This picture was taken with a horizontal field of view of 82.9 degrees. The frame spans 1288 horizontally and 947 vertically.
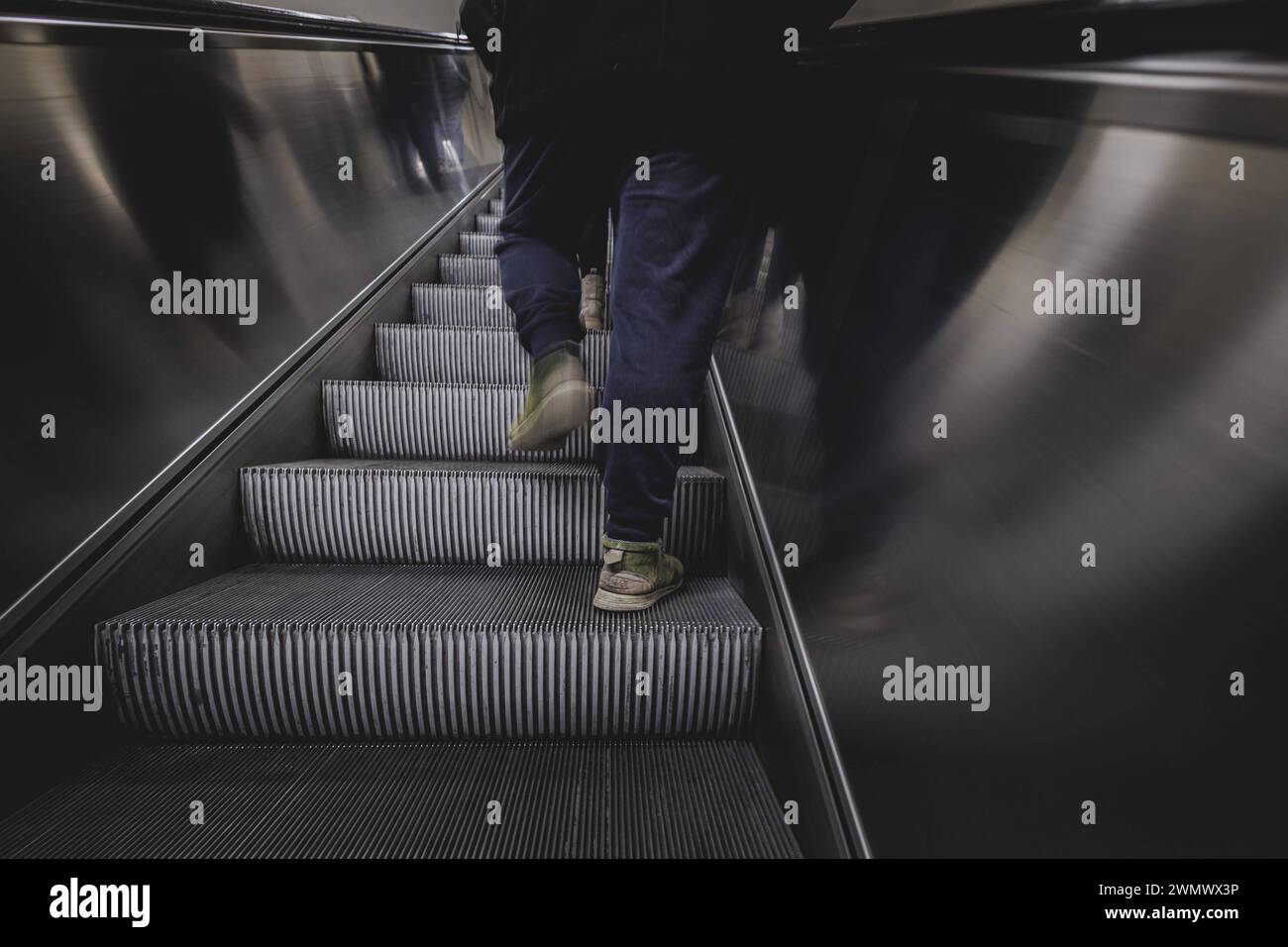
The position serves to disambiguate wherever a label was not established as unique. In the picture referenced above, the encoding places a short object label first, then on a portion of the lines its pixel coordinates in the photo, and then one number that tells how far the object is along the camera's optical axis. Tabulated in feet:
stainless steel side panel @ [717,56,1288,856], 1.37
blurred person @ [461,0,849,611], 3.45
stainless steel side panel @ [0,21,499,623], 3.43
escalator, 2.83
